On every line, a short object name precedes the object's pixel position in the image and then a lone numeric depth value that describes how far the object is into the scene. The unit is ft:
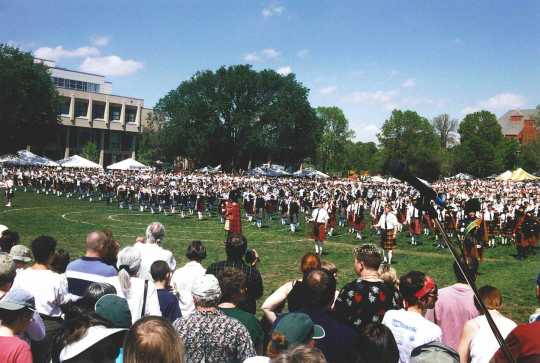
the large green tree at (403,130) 330.40
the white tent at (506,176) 236.51
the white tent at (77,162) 166.30
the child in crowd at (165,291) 16.69
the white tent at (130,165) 173.68
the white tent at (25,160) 170.95
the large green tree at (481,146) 302.86
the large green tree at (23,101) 190.29
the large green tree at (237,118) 229.86
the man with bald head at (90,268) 18.24
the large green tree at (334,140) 386.93
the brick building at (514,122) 437.01
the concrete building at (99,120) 289.74
